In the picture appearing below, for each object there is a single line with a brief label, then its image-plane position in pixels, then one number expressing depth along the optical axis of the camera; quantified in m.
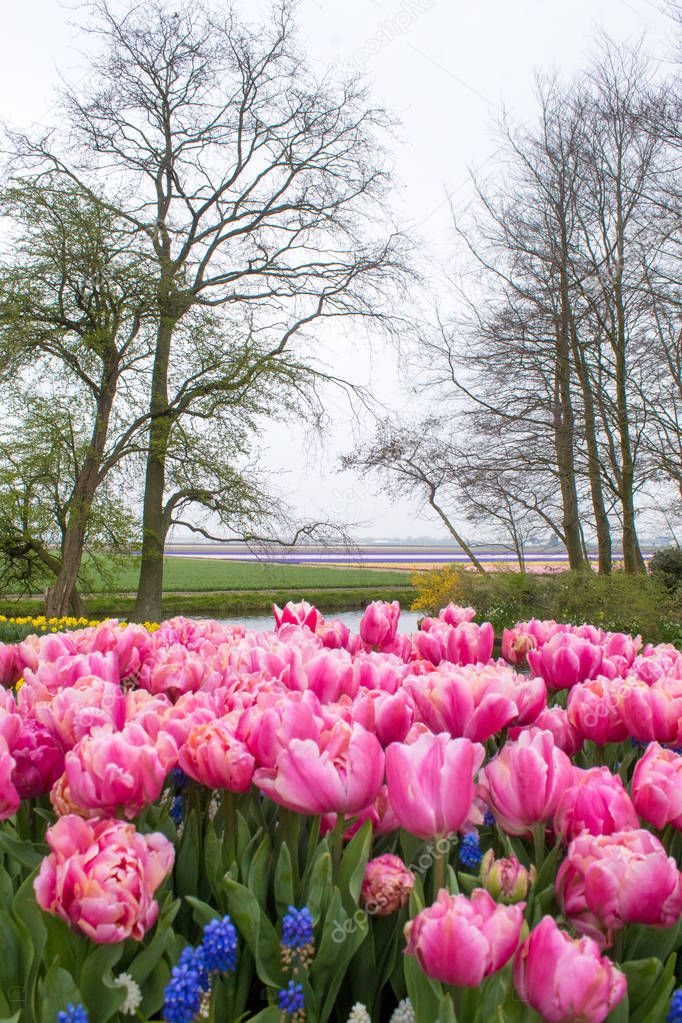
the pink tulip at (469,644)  2.31
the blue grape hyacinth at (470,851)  1.40
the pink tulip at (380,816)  1.31
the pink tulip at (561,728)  1.65
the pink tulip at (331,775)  1.17
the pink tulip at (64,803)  1.26
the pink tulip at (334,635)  2.50
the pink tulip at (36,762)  1.44
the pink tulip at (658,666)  2.04
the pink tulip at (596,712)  1.65
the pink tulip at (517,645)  2.53
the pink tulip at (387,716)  1.43
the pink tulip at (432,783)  1.11
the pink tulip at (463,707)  1.50
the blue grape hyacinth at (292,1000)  1.04
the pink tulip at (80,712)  1.43
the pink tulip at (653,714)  1.61
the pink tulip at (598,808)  1.15
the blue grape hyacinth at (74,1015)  0.96
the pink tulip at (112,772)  1.20
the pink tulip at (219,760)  1.28
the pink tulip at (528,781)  1.23
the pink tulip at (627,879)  1.03
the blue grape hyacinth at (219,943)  1.03
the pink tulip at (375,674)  1.79
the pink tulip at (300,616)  2.73
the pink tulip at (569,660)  2.15
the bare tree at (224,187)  18.56
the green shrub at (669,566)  18.38
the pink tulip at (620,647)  2.46
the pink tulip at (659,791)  1.23
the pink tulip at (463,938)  0.90
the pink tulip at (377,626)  2.58
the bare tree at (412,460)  22.36
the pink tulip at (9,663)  2.31
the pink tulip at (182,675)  1.97
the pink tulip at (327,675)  1.76
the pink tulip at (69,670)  1.84
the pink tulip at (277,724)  1.25
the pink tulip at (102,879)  0.99
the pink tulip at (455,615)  2.74
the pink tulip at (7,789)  1.28
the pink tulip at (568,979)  0.89
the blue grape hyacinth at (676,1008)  1.02
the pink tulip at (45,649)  2.19
